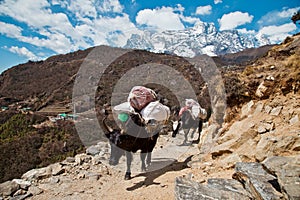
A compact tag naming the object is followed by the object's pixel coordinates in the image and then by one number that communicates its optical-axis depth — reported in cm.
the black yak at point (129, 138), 458
